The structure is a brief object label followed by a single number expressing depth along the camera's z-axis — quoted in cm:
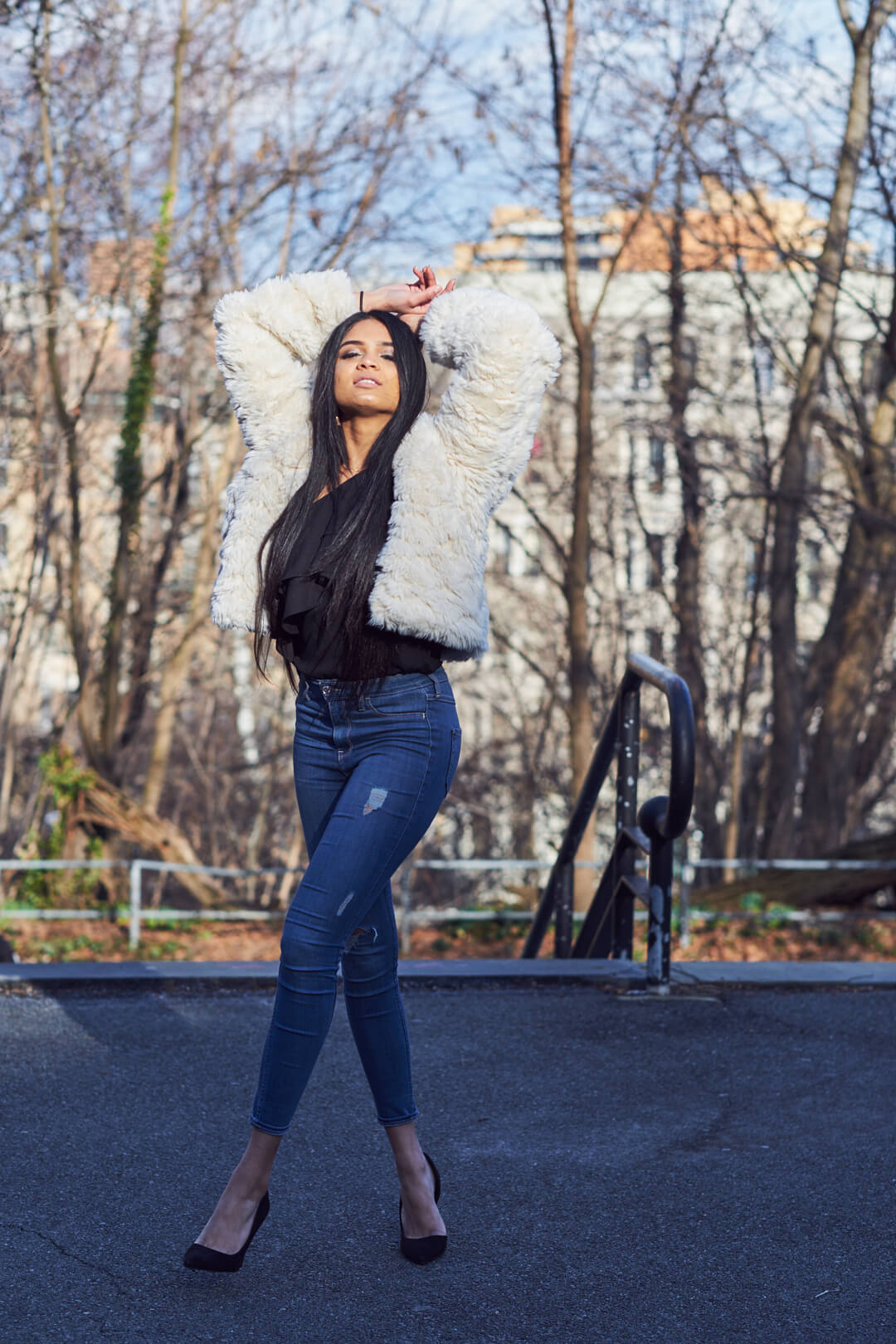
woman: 265
